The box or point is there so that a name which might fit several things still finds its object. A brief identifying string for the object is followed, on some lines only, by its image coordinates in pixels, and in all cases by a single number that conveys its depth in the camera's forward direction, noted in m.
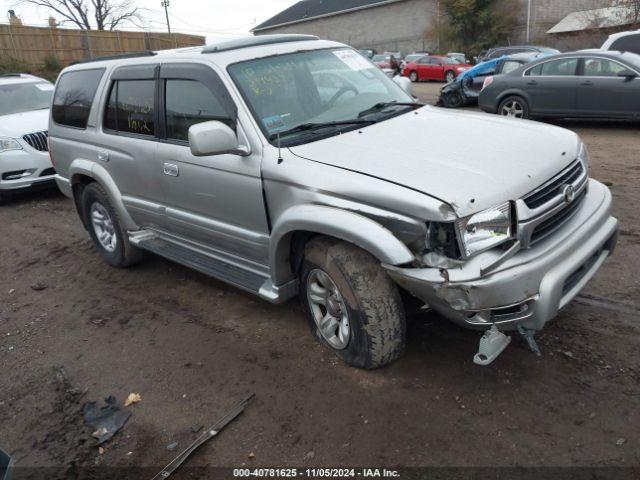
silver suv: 2.75
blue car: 12.95
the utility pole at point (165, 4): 58.28
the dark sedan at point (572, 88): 9.59
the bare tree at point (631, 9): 24.28
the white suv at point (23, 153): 8.30
